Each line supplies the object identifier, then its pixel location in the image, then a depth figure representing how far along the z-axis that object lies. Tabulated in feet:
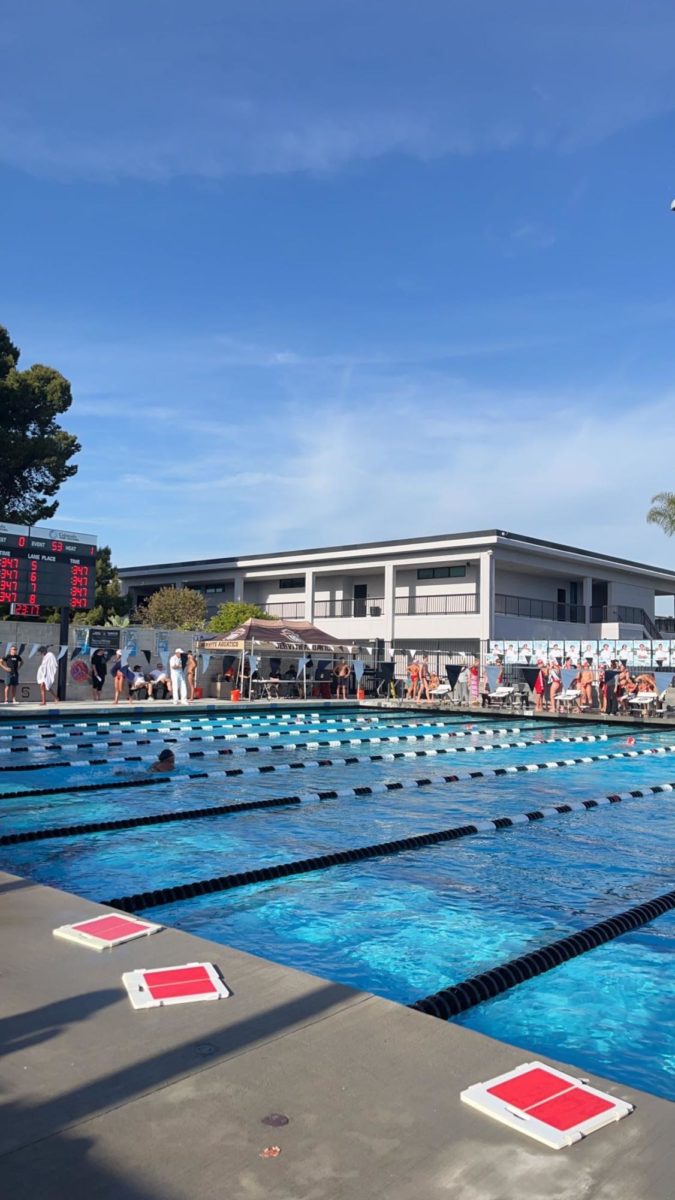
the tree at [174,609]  130.62
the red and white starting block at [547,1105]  8.61
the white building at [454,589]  122.72
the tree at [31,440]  119.24
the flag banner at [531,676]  90.94
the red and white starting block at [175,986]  11.71
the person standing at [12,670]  72.13
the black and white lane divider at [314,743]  49.78
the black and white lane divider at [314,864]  19.80
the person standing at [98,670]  82.70
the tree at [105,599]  119.65
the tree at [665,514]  121.39
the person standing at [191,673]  82.99
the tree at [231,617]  126.21
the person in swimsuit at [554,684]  81.71
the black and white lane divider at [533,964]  14.16
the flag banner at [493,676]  86.58
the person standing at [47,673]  73.36
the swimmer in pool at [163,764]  39.40
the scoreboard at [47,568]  69.77
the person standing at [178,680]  79.92
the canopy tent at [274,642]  87.45
